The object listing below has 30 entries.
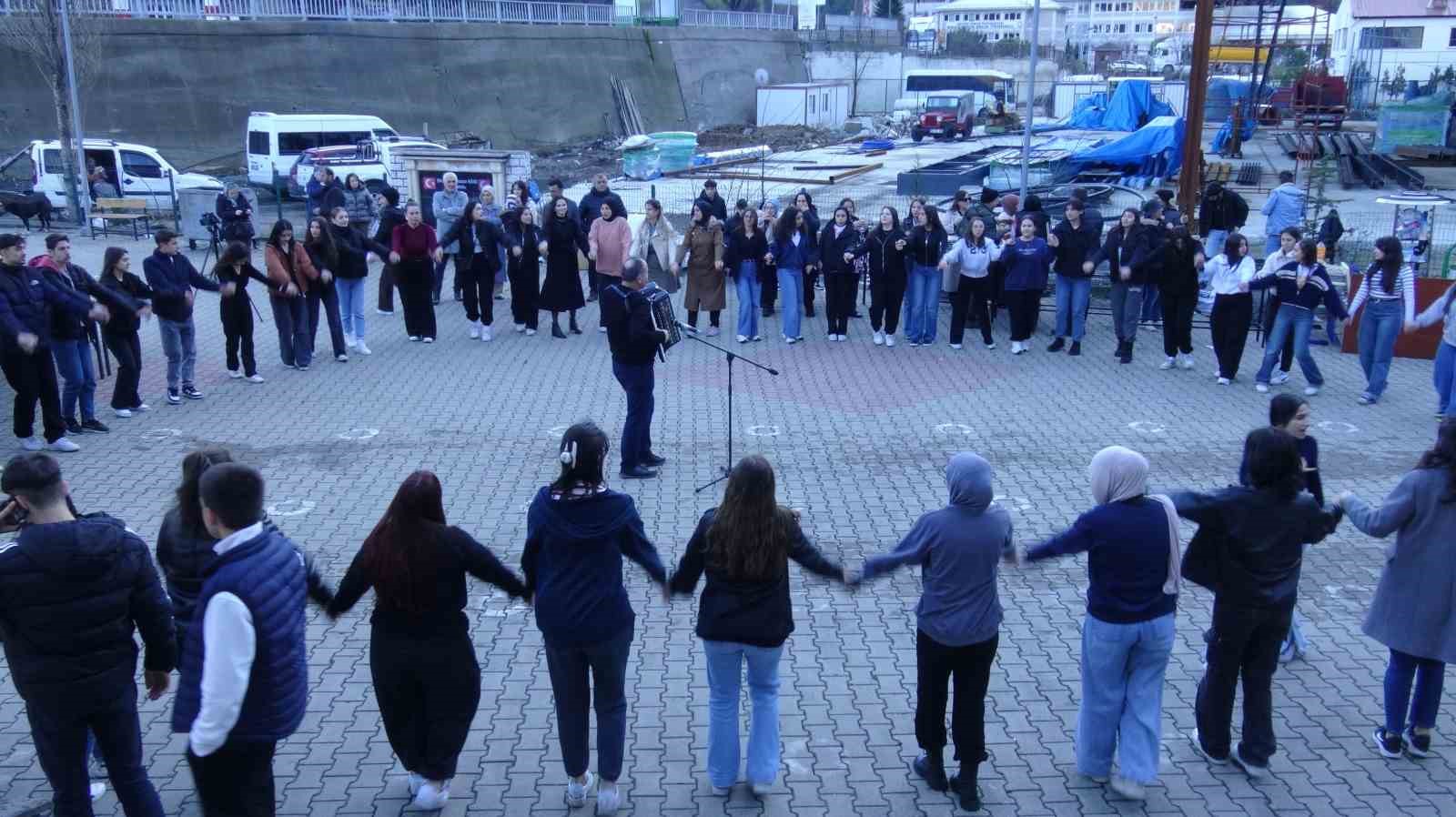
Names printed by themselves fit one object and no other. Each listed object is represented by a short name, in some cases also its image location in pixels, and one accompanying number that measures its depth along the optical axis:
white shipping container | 48.66
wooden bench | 22.31
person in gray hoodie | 4.73
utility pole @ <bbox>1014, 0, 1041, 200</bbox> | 16.67
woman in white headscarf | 4.68
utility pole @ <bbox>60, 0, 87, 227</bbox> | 21.47
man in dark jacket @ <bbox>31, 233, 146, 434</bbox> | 9.65
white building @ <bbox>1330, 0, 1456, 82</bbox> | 47.28
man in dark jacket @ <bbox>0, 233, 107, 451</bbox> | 9.12
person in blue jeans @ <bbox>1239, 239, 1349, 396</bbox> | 11.23
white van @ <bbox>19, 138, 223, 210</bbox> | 24.73
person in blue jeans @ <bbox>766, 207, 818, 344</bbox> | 13.75
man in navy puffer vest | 3.76
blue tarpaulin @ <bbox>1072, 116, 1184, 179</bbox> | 25.19
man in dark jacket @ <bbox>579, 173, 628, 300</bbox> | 13.74
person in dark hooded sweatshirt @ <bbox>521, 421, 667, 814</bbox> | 4.60
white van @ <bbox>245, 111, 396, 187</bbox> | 28.44
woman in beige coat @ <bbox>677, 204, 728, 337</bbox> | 13.74
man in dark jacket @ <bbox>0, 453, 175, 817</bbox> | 4.05
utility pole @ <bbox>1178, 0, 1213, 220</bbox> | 16.06
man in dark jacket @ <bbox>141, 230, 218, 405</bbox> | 10.88
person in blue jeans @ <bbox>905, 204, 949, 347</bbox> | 13.34
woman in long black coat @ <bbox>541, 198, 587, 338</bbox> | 13.60
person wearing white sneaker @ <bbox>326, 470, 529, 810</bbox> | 4.38
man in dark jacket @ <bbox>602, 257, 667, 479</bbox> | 8.68
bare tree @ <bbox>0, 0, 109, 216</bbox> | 24.11
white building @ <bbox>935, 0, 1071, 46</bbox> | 100.25
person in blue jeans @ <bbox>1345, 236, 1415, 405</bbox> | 10.93
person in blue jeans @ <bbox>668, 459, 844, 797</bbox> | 4.58
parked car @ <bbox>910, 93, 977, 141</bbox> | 44.72
